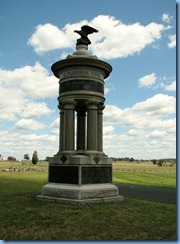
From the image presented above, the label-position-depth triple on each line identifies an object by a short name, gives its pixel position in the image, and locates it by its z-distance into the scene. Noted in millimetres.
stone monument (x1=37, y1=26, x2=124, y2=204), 13078
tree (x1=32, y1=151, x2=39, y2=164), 88250
